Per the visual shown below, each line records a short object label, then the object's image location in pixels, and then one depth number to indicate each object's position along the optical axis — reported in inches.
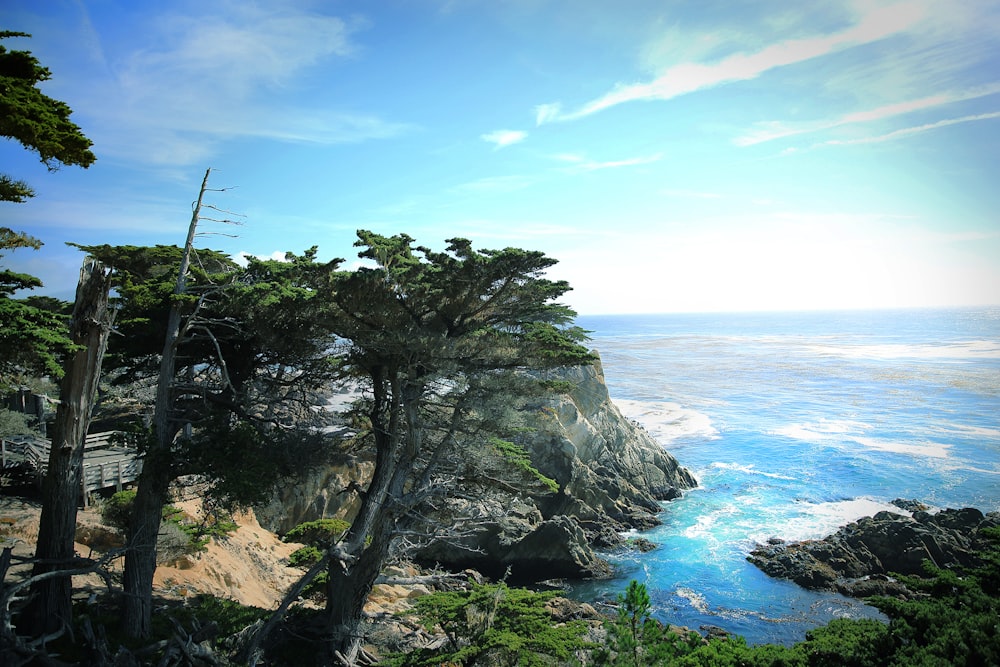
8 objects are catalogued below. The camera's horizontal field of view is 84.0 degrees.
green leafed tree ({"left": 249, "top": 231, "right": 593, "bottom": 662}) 399.5
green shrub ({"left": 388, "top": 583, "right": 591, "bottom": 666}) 382.9
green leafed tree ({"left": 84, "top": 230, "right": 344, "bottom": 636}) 342.0
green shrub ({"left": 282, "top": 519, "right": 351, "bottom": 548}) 555.5
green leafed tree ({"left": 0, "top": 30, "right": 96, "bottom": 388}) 206.8
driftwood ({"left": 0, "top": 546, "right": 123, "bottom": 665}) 221.3
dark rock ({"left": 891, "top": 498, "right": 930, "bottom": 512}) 976.9
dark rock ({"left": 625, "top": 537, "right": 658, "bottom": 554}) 911.0
